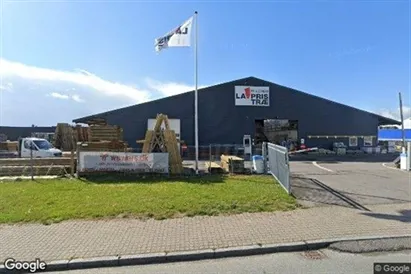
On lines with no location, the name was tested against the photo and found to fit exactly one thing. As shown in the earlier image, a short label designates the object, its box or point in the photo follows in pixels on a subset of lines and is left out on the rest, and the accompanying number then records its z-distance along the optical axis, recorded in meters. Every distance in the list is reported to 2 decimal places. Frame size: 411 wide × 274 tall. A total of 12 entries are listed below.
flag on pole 15.63
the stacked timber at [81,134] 31.48
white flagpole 15.37
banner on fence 13.12
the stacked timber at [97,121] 28.02
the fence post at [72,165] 13.50
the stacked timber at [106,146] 14.86
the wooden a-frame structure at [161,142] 14.44
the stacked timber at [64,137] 31.33
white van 20.42
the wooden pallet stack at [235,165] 14.73
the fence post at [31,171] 12.64
